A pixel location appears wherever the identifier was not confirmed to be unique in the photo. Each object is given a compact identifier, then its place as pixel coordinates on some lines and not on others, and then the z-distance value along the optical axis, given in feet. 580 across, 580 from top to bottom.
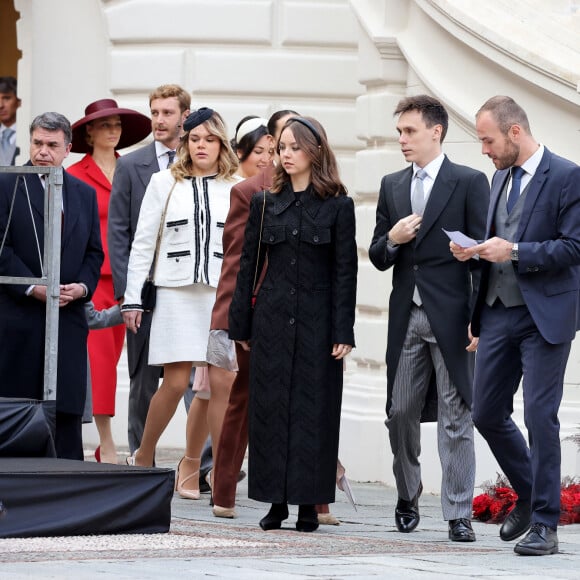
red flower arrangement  56.51
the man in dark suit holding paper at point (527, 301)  46.92
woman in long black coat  50.39
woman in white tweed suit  58.41
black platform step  45.02
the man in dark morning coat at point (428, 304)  50.91
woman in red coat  66.10
